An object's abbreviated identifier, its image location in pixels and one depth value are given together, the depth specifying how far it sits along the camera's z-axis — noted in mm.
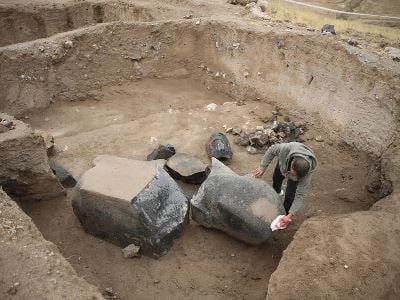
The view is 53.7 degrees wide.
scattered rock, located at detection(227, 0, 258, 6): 9953
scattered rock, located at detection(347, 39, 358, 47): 6657
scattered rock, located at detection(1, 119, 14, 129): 4719
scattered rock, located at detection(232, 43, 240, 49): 7922
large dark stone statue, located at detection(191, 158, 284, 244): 4387
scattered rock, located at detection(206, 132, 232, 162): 6086
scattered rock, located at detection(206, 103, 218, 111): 7551
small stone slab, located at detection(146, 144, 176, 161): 5984
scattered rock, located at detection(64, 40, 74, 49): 7543
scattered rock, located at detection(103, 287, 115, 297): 3953
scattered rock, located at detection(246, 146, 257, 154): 6410
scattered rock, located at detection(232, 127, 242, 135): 6824
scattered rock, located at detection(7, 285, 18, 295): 2909
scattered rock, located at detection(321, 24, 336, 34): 7410
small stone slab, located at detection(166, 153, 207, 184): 5504
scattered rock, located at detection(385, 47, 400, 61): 6269
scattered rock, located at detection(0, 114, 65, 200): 4465
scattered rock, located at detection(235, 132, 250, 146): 6531
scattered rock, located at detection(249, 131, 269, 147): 6422
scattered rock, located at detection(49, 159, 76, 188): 5297
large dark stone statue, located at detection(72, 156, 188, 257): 4090
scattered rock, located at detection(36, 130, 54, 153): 6105
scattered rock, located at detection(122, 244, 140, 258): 4281
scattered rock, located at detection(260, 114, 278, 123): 7090
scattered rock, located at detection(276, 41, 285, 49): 7227
